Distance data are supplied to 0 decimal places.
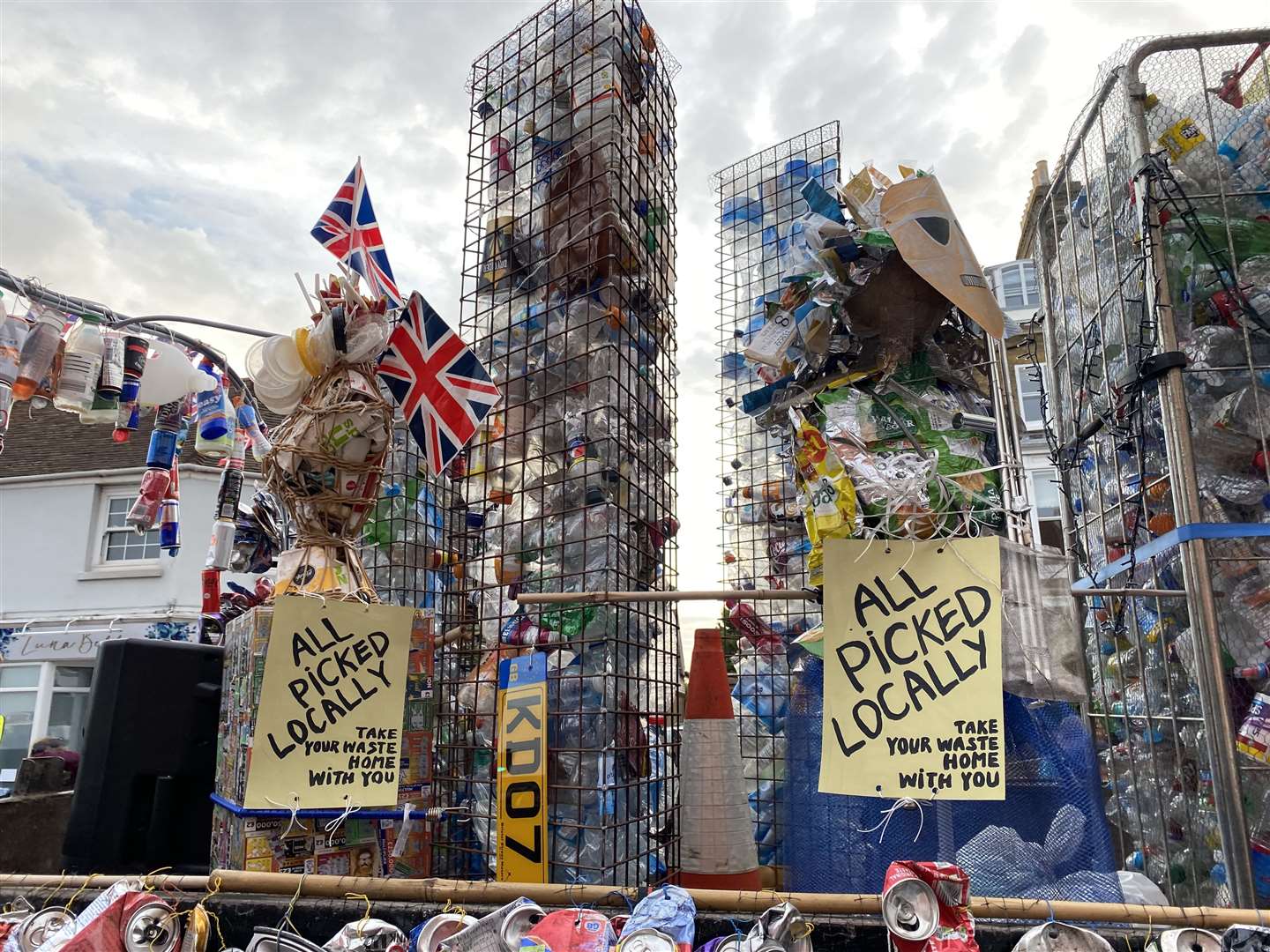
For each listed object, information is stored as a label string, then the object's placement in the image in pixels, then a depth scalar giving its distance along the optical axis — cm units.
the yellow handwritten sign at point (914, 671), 181
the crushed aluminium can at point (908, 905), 135
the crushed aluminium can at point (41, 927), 152
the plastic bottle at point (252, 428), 545
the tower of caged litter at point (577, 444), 289
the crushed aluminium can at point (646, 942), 132
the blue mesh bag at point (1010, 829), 192
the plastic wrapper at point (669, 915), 136
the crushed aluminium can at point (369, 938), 146
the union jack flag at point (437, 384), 271
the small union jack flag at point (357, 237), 285
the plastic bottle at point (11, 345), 397
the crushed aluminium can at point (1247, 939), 125
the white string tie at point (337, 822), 211
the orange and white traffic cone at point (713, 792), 280
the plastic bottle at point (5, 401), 397
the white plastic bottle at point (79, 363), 425
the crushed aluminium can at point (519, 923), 142
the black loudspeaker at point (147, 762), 261
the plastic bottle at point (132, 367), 457
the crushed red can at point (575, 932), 139
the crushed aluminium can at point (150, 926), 150
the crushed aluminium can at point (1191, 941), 132
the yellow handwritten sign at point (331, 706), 210
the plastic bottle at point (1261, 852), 225
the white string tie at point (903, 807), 180
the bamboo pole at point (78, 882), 161
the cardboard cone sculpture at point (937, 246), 213
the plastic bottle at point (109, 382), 443
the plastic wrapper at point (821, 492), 219
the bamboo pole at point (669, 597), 225
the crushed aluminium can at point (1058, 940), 135
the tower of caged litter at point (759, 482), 444
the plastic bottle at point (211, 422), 506
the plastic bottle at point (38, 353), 415
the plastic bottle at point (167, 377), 489
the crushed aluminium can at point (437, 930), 144
